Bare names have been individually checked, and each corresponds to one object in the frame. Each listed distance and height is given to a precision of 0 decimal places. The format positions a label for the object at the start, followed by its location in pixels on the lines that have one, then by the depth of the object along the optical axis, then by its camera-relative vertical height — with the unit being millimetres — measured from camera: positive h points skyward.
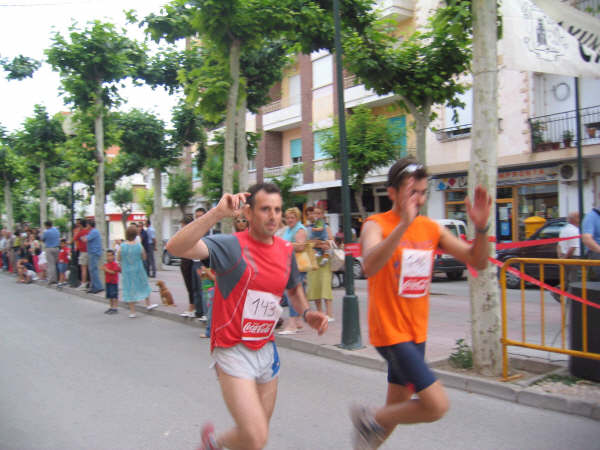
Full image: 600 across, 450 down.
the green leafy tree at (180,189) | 29469 +2092
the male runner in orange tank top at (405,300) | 2842 -447
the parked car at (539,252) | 12289 -829
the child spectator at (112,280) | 10961 -1129
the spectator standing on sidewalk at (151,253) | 18703 -958
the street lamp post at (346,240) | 6812 -242
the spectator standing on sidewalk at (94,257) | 14492 -817
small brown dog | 11297 -1511
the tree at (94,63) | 14406 +4610
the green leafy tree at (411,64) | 11258 +3485
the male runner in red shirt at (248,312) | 2711 -485
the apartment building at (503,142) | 16500 +2781
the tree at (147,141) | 20266 +3377
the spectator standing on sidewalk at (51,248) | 17453 -663
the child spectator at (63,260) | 17203 -1053
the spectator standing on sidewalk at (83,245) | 15172 -506
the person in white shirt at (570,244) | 9133 -443
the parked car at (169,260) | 26719 -1749
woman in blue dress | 10578 -915
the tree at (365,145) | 18781 +2817
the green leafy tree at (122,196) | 39812 +2360
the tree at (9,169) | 27391 +3173
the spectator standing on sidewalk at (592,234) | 6469 -196
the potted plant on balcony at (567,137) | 16236 +2526
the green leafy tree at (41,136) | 21109 +3771
